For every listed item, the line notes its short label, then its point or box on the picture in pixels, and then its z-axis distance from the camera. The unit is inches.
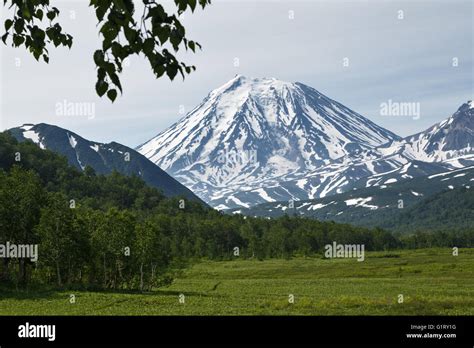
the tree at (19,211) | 2790.4
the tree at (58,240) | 2709.2
